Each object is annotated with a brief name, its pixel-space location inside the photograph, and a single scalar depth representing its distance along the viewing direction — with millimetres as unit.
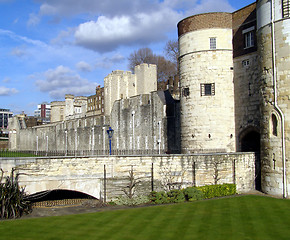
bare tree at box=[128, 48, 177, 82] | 58000
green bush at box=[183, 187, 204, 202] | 17141
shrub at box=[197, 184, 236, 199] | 18039
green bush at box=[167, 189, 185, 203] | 16950
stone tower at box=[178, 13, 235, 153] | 22781
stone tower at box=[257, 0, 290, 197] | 17859
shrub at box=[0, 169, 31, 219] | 13359
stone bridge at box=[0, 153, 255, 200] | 15695
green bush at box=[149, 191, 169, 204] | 16812
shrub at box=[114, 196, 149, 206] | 16416
